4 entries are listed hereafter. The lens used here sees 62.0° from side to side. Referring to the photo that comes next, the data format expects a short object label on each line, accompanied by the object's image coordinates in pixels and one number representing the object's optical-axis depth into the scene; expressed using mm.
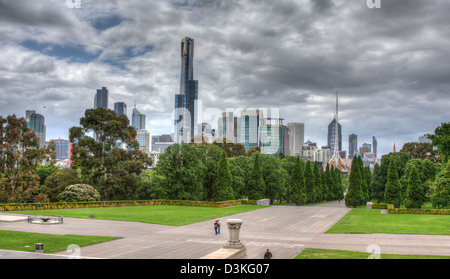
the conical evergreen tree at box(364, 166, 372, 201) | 82562
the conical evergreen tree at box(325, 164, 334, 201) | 80562
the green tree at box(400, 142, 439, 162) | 91219
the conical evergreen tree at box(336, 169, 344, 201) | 86600
